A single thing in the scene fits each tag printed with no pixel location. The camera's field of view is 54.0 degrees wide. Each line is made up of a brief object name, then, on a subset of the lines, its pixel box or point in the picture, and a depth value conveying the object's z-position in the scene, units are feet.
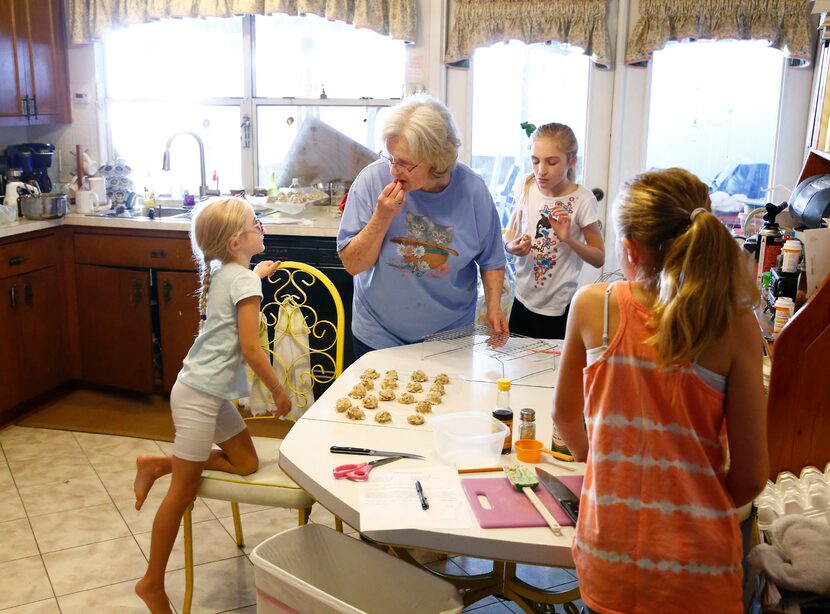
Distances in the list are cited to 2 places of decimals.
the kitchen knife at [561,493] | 4.63
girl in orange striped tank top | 3.72
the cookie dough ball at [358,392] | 6.37
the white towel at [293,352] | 8.59
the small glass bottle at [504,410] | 5.47
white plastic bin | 5.05
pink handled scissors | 5.03
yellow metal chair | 6.86
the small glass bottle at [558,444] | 5.37
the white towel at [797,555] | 4.66
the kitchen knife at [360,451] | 5.37
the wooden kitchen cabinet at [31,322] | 11.85
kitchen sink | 13.03
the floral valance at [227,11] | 12.55
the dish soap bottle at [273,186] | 13.75
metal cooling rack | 7.61
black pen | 4.69
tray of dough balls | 6.00
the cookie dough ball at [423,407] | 6.08
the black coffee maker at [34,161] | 13.41
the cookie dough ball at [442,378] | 6.71
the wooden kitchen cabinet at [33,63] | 12.72
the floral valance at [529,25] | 11.82
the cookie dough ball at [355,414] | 5.97
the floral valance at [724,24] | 11.18
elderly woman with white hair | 7.14
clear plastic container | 5.31
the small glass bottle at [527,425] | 5.42
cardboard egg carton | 5.54
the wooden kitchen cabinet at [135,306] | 12.52
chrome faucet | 14.03
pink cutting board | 4.52
